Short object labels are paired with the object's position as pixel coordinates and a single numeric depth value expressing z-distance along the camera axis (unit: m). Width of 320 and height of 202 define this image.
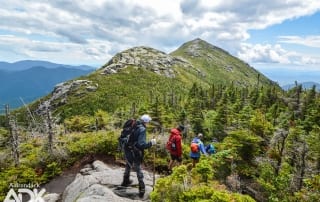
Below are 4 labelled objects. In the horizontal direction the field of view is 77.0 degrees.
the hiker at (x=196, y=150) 8.90
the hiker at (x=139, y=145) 6.55
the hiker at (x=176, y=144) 8.33
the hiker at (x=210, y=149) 10.48
